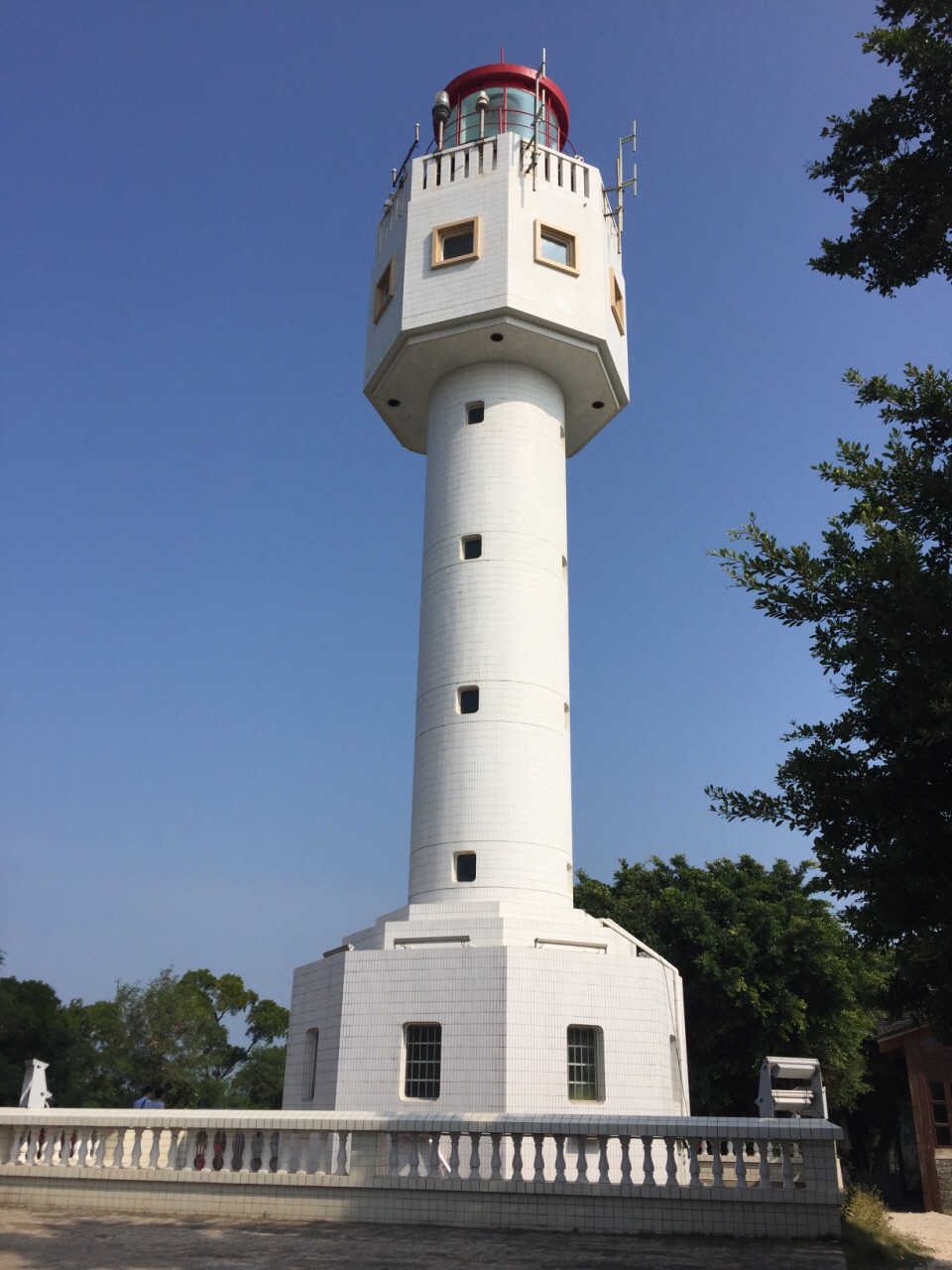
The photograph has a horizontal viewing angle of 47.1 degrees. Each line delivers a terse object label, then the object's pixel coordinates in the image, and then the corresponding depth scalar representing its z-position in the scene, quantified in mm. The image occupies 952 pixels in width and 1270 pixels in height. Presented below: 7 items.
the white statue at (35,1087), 16781
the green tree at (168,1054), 53094
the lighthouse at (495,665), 18812
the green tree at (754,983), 30141
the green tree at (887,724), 9117
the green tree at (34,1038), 39094
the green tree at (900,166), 11250
